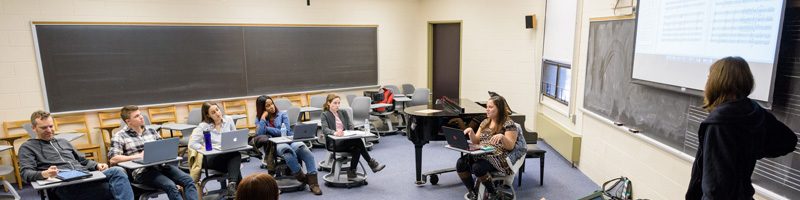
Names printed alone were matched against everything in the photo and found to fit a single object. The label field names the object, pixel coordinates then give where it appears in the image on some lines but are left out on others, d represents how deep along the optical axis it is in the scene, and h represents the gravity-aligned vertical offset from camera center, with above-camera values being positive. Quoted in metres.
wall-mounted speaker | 6.87 +0.33
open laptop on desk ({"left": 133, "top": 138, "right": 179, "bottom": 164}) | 3.68 -0.84
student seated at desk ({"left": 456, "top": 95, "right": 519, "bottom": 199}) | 4.16 -0.87
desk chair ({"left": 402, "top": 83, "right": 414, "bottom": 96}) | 8.83 -0.85
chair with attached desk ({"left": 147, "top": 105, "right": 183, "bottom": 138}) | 6.46 -0.97
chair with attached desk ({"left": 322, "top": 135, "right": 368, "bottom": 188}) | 5.05 -1.47
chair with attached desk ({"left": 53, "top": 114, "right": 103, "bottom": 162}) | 5.64 -1.02
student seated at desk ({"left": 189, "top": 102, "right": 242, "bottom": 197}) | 4.36 -0.92
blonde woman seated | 5.11 -0.94
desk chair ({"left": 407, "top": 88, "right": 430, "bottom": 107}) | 8.06 -0.92
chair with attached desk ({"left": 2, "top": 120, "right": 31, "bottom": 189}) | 5.23 -1.01
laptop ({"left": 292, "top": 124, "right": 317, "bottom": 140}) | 4.64 -0.87
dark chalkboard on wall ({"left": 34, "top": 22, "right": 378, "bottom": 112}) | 5.84 -0.22
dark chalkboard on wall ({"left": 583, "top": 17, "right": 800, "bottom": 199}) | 2.49 -0.46
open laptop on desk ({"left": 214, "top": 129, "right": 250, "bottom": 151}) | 4.14 -0.85
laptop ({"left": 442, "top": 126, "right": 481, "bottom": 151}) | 3.98 -0.83
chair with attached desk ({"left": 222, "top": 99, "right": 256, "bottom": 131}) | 7.14 -0.98
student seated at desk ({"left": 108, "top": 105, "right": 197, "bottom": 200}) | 3.89 -0.94
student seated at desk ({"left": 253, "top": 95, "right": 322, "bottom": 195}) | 4.85 -0.99
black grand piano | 4.66 -0.77
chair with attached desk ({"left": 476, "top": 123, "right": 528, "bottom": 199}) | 4.20 -1.08
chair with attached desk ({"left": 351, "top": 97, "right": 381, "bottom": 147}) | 7.10 -1.01
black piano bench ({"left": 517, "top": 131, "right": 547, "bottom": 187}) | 4.93 -1.15
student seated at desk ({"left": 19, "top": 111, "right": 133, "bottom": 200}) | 3.54 -0.94
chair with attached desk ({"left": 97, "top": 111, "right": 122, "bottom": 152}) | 5.96 -1.00
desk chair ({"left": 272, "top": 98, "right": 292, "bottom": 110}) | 7.00 -0.89
